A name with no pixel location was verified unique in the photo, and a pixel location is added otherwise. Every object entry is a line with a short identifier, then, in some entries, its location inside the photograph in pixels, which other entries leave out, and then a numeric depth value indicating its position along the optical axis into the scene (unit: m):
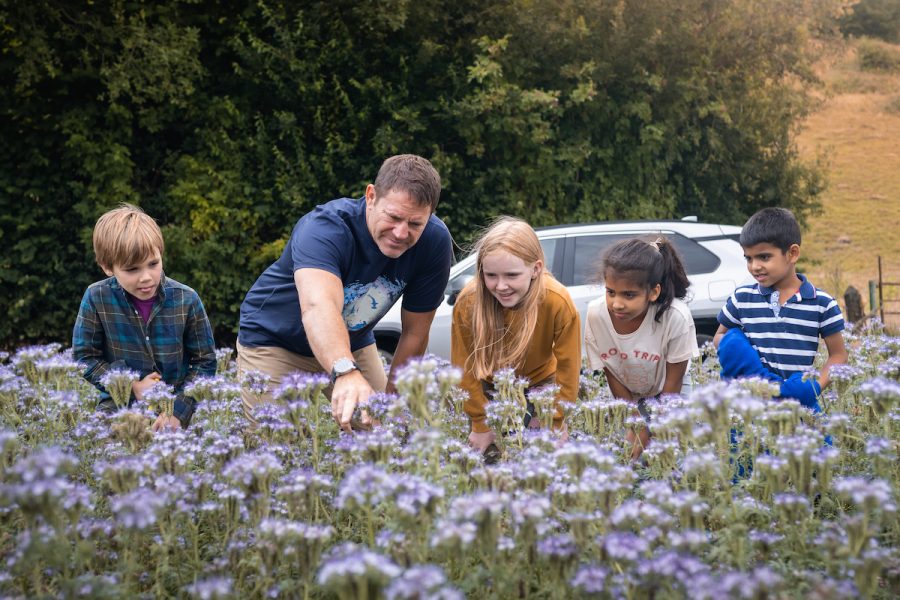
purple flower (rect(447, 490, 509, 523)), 2.19
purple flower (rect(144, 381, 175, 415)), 3.57
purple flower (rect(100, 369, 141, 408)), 3.69
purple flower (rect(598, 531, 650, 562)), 2.18
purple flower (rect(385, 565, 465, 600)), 1.88
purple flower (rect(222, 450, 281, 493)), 2.58
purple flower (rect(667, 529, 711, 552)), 2.25
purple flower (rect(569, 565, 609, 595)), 2.15
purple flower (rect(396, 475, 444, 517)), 2.25
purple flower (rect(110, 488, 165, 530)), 2.25
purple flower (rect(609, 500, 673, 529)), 2.34
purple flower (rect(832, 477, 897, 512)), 2.26
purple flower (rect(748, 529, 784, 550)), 2.52
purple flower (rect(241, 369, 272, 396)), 4.07
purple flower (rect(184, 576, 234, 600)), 2.17
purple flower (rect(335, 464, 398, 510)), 2.27
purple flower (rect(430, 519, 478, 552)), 2.09
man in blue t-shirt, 3.64
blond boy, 4.38
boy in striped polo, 4.31
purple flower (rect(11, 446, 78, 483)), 2.21
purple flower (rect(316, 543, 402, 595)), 1.91
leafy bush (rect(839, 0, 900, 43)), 35.00
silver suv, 8.97
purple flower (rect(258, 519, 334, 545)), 2.30
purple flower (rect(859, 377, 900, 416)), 2.84
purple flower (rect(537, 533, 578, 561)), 2.27
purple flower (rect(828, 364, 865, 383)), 3.71
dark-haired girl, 4.47
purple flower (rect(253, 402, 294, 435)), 3.36
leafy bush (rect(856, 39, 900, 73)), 32.59
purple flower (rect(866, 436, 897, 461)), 2.65
